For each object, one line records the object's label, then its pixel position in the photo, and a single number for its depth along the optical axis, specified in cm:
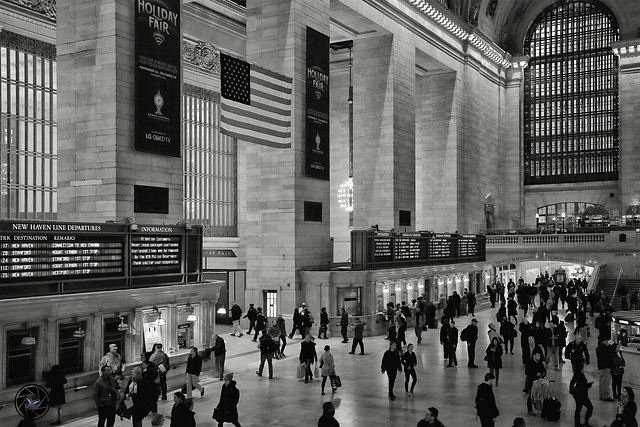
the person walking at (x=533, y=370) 1313
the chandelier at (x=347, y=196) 3356
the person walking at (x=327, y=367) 1483
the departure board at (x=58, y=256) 1262
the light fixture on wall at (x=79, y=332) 1323
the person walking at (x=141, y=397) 1101
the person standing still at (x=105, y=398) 1147
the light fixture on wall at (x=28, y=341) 1204
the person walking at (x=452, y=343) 1767
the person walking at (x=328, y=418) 877
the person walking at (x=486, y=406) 1048
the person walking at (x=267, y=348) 1641
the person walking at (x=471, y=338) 1739
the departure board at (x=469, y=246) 3441
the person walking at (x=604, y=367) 1408
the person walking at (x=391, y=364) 1425
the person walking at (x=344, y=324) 2213
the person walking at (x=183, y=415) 924
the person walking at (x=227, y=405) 1109
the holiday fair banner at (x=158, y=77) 1770
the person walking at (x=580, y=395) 1196
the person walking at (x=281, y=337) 1925
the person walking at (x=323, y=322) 2233
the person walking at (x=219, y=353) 1580
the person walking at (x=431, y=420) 885
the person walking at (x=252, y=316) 2264
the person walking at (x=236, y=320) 2322
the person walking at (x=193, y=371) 1405
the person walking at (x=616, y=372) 1412
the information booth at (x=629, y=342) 1582
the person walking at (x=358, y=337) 1986
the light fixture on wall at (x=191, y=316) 1622
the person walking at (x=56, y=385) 1211
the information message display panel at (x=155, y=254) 1549
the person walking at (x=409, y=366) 1470
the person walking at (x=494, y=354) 1526
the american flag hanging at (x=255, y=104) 1877
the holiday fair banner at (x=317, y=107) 2483
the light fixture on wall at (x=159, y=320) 1537
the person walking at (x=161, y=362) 1365
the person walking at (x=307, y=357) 1612
